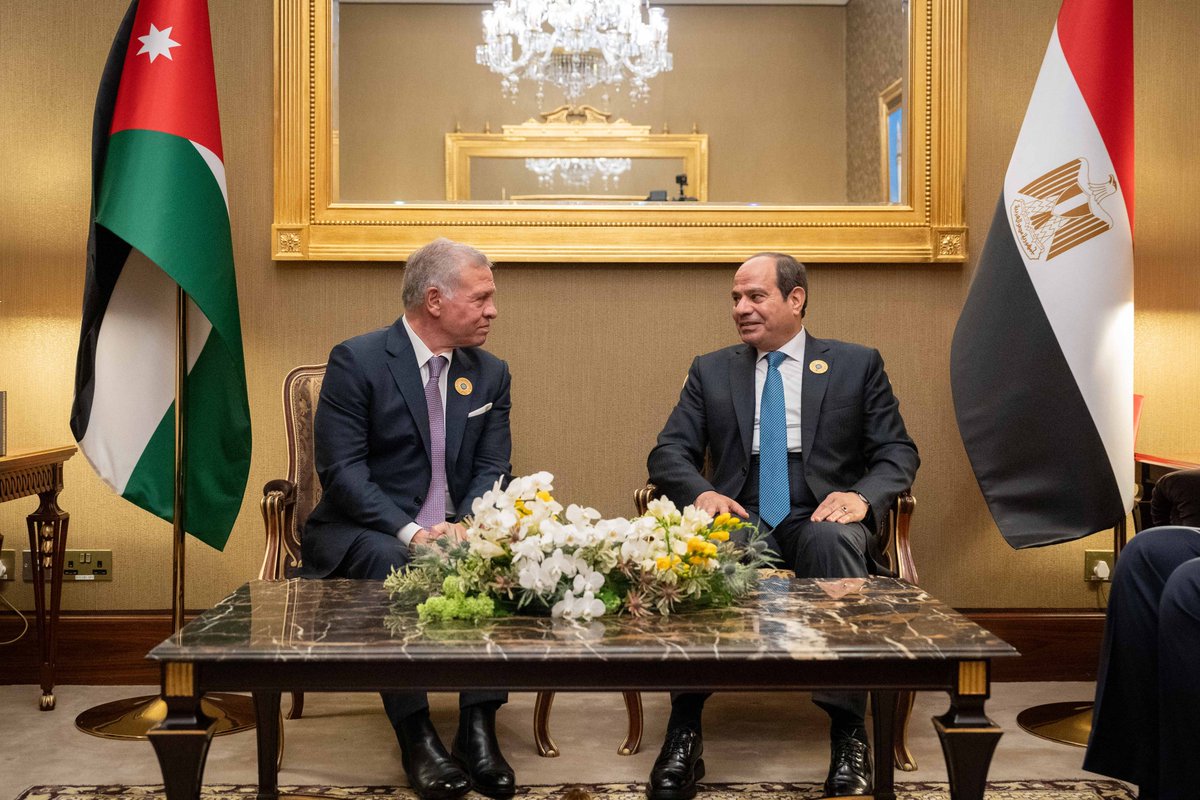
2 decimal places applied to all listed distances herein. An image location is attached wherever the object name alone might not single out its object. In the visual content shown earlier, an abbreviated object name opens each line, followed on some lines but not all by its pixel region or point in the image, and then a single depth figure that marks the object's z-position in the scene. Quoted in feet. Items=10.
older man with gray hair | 10.15
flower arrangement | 7.10
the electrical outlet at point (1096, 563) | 13.56
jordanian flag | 11.09
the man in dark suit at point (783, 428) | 11.01
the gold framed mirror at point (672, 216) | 13.08
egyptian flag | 10.94
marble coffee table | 6.42
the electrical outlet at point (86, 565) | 13.26
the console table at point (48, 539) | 11.82
